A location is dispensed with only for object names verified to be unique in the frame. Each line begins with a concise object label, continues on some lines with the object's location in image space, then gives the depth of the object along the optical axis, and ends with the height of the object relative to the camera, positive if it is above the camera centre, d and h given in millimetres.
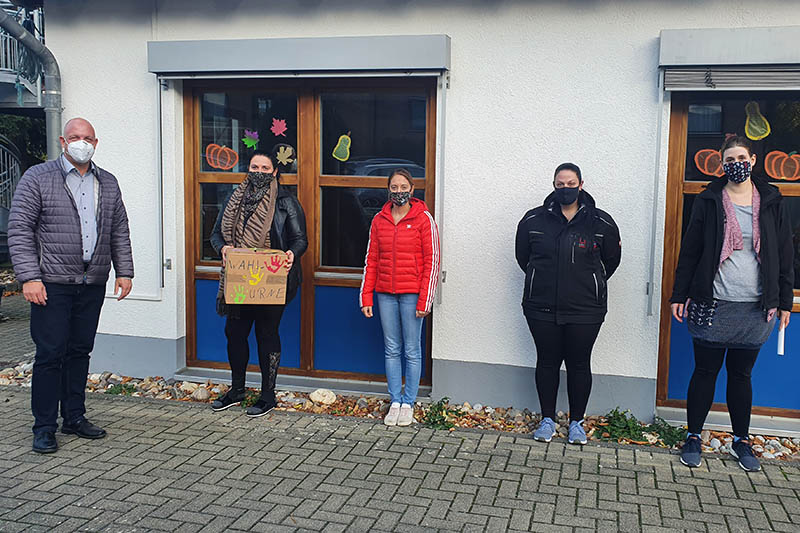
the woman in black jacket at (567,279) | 5043 -444
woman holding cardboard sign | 5605 -206
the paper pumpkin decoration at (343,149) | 6227 +506
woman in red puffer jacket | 5457 -482
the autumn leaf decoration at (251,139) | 6461 +597
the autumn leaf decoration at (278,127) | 6359 +693
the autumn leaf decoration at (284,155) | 6191 +446
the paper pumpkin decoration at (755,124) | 5375 +660
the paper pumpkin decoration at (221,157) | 6531 +444
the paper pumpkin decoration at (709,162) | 5469 +390
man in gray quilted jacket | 4848 -362
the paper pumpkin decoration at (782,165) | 5363 +369
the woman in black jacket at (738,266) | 4602 -306
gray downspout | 6375 +924
